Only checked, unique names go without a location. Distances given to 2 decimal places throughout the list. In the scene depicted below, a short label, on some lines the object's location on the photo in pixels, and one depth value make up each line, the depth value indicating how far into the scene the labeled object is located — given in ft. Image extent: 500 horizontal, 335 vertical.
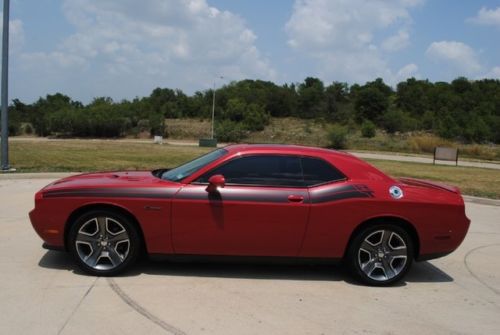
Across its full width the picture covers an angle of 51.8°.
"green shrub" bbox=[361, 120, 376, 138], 226.38
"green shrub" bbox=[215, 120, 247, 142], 222.89
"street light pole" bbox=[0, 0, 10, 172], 46.34
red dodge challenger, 17.51
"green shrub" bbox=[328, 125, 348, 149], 173.27
